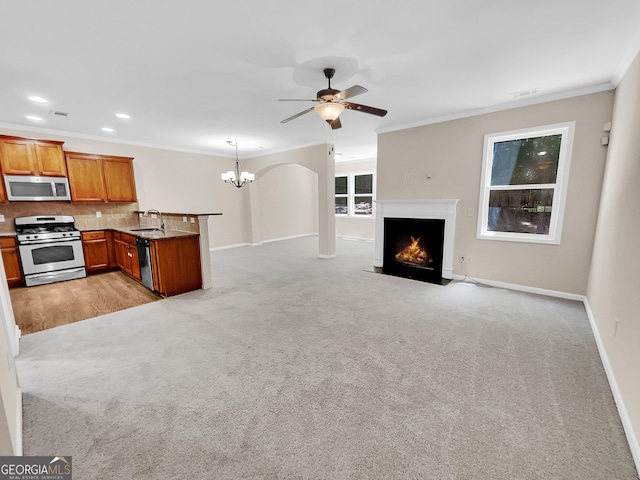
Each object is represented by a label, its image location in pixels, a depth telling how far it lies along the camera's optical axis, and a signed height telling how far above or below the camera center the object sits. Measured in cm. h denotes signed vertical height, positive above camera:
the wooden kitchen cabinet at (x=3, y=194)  438 +18
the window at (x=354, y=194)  912 +22
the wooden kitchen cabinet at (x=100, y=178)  505 +51
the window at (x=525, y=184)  373 +22
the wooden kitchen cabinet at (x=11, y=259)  436 -89
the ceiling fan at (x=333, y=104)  263 +100
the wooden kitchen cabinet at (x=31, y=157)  439 +82
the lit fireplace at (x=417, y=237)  467 -70
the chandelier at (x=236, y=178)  645 +62
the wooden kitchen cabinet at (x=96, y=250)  515 -91
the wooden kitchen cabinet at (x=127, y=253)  463 -92
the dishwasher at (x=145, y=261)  411 -91
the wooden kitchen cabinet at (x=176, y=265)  395 -95
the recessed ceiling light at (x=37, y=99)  350 +140
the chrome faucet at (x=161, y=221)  490 -33
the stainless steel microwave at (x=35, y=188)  445 +29
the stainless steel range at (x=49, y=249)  450 -77
